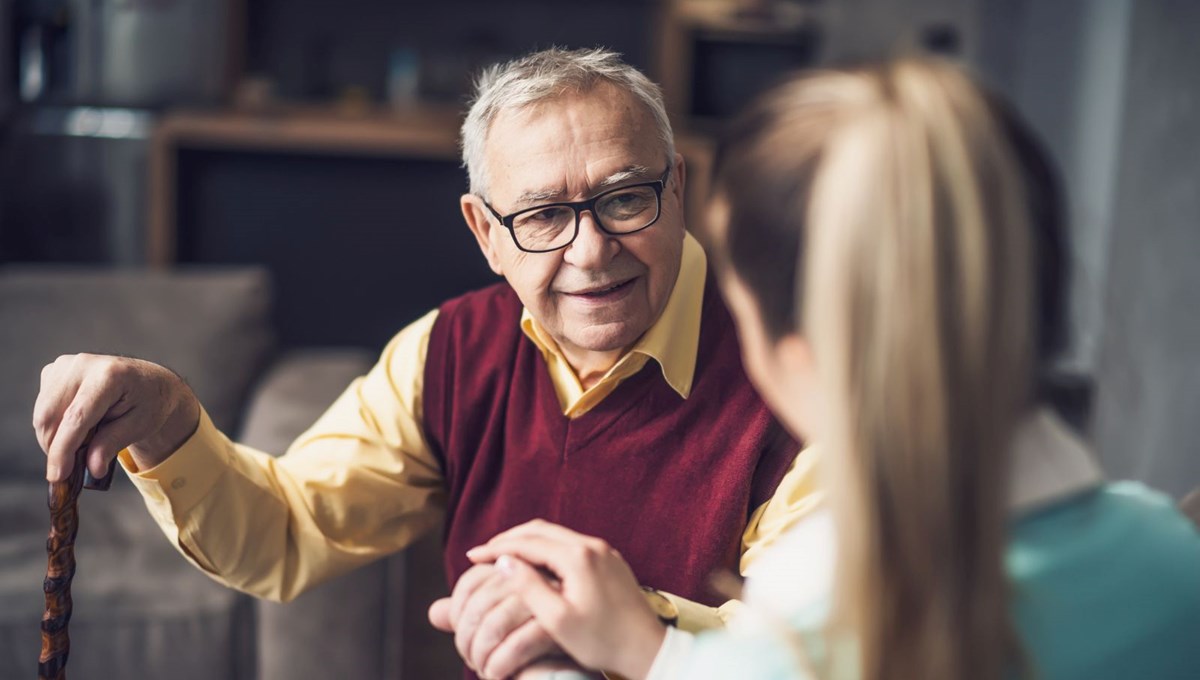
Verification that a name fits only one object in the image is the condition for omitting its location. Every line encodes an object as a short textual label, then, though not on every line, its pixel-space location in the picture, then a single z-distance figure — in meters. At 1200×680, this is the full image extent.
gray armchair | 1.91
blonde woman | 0.70
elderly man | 1.22
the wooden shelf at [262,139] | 4.07
